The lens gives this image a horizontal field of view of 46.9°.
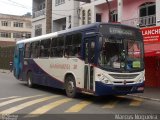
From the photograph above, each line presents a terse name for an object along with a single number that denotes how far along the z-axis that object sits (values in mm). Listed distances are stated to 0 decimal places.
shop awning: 9751
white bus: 7204
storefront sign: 9976
